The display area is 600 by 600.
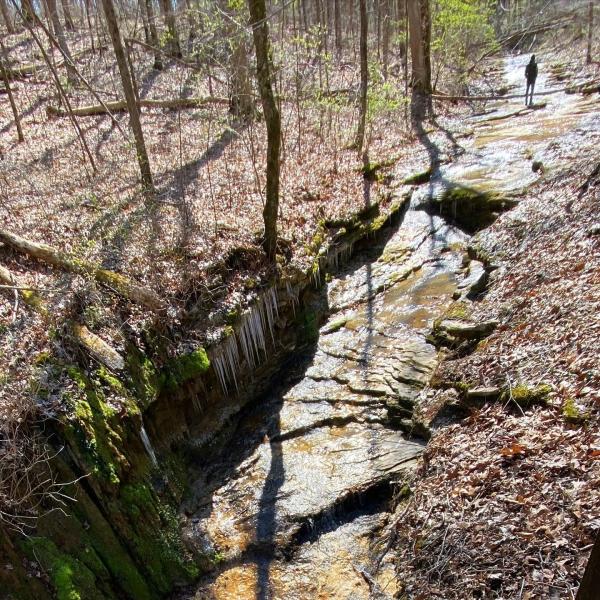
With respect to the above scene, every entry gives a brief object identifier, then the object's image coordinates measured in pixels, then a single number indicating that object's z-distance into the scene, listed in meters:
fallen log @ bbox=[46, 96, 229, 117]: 15.82
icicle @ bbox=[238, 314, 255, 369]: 8.21
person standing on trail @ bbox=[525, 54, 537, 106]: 16.91
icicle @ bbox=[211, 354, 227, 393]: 7.76
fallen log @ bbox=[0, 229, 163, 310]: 7.28
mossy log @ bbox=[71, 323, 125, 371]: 6.29
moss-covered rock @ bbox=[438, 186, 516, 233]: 11.45
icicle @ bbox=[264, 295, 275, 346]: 8.82
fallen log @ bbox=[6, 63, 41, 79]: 18.20
